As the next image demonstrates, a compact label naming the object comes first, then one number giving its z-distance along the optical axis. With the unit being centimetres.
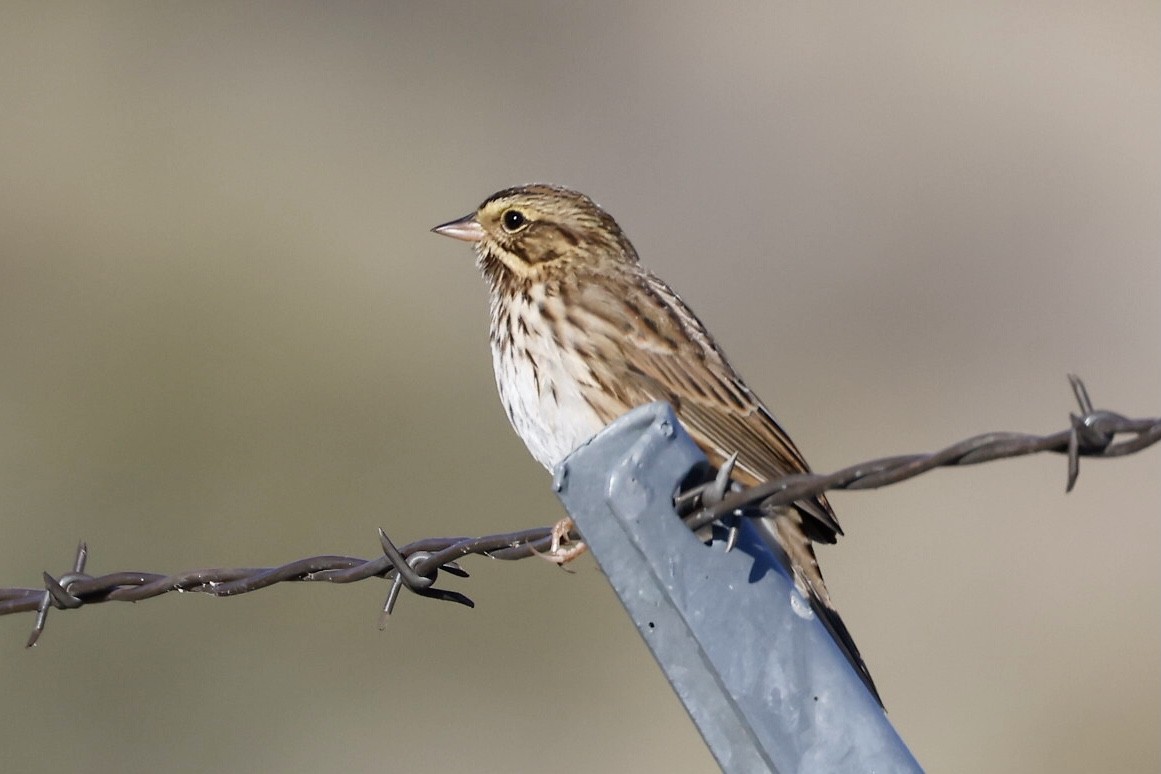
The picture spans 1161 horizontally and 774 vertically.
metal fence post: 698
